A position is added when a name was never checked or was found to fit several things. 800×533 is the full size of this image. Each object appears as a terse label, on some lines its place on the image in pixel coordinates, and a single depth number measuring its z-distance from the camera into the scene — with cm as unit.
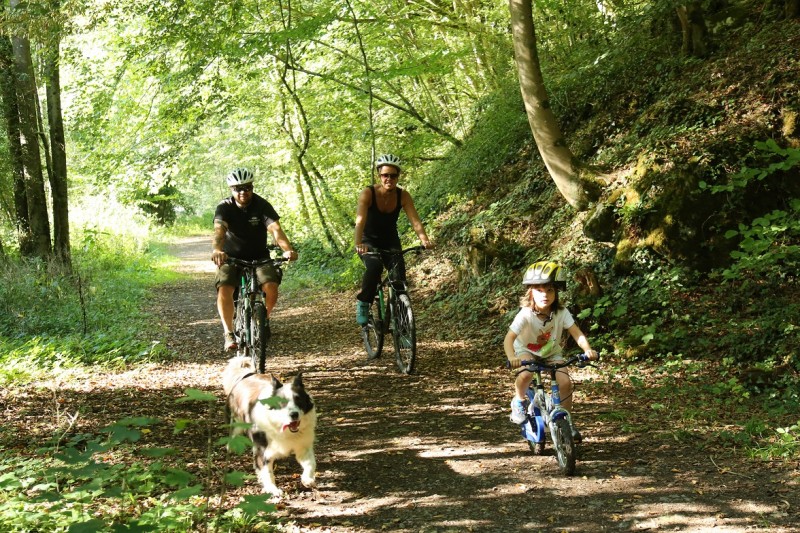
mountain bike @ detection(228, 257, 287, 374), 779
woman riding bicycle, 812
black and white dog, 430
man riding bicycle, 787
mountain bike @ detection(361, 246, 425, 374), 807
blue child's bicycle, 479
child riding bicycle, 506
